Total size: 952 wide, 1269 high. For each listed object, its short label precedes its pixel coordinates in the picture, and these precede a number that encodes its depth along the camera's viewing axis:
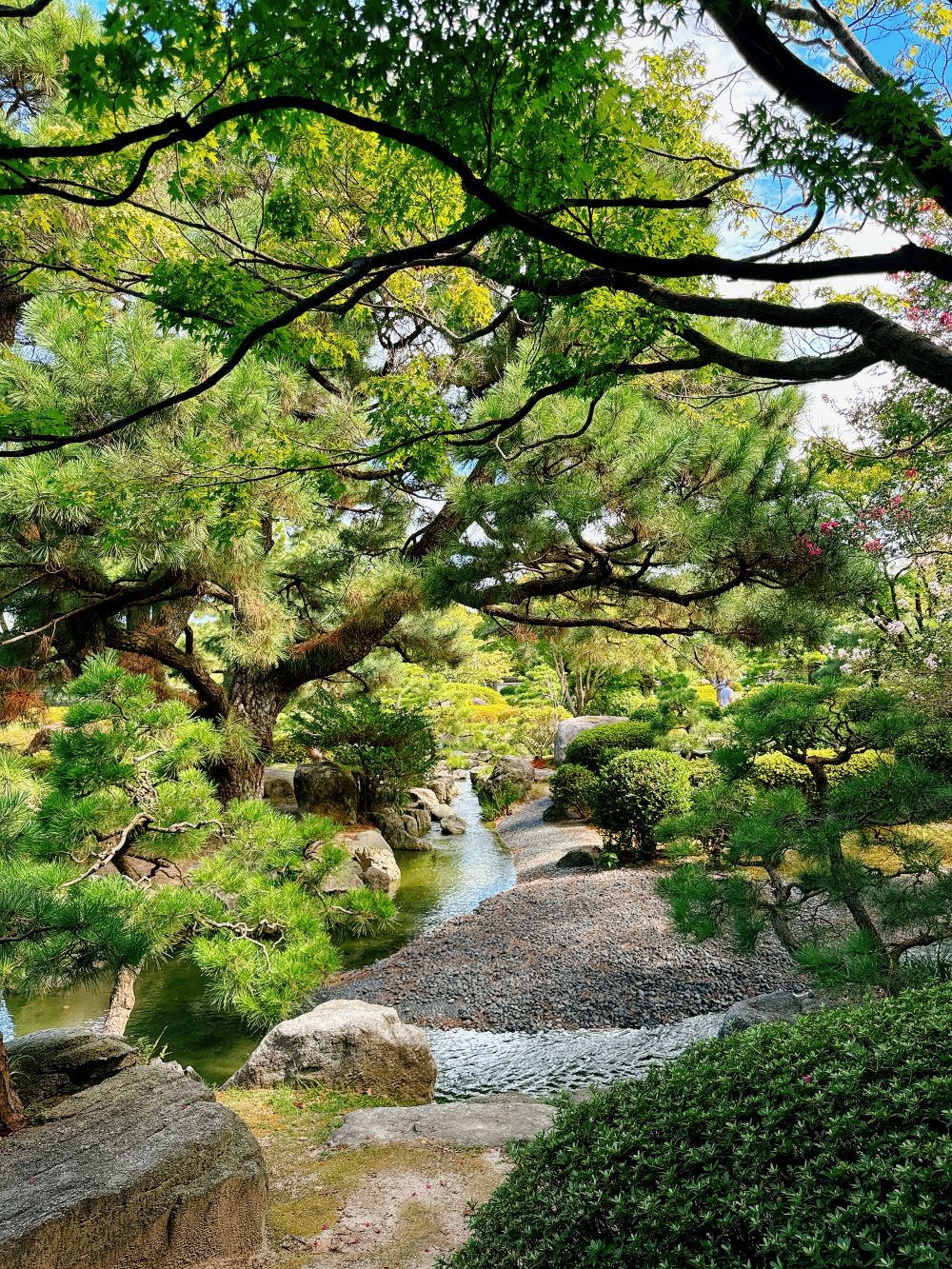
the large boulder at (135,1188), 1.81
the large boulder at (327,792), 10.06
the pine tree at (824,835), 2.85
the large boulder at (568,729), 13.70
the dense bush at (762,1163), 1.10
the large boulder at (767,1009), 3.67
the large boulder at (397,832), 10.23
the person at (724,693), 16.28
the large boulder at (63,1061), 2.65
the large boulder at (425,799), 11.64
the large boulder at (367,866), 7.64
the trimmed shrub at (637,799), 7.56
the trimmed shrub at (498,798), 12.32
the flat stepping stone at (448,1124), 2.84
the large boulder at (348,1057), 3.67
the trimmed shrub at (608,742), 10.79
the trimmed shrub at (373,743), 10.25
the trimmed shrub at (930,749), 5.68
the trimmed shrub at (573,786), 10.14
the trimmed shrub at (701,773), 8.32
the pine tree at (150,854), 3.12
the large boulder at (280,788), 10.76
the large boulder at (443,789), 13.33
